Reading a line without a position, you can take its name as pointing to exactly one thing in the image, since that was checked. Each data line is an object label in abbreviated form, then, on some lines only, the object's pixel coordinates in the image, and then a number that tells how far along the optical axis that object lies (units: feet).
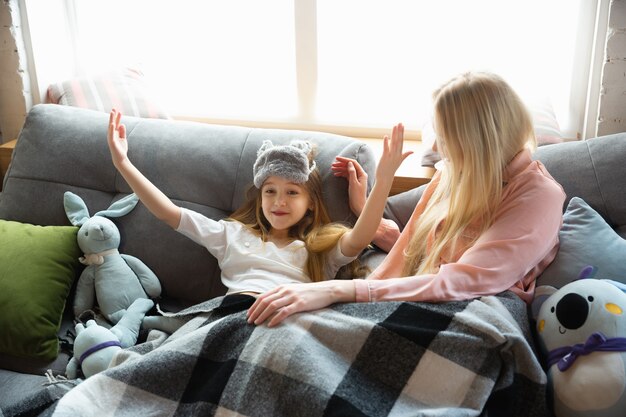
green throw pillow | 6.14
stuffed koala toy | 4.42
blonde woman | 5.11
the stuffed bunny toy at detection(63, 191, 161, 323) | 6.57
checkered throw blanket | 4.58
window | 7.93
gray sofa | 6.08
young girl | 6.26
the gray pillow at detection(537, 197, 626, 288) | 5.32
